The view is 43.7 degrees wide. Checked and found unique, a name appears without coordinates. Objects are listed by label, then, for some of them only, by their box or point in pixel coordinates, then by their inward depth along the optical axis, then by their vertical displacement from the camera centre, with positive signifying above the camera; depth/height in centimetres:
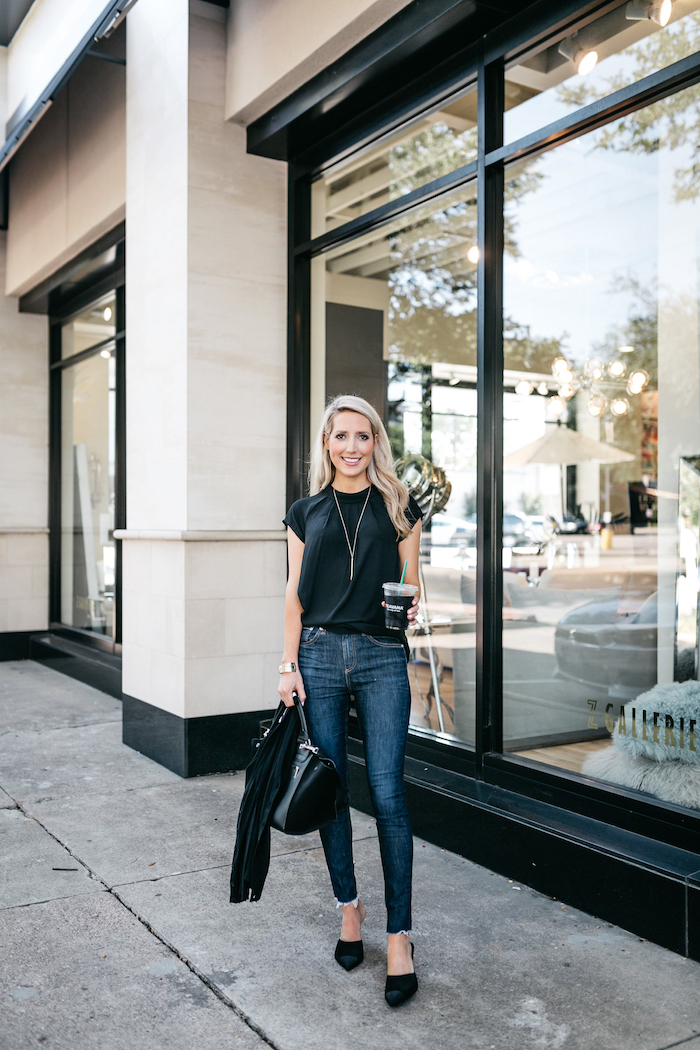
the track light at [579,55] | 416 +226
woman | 299 -41
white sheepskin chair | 366 -104
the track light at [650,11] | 392 +231
